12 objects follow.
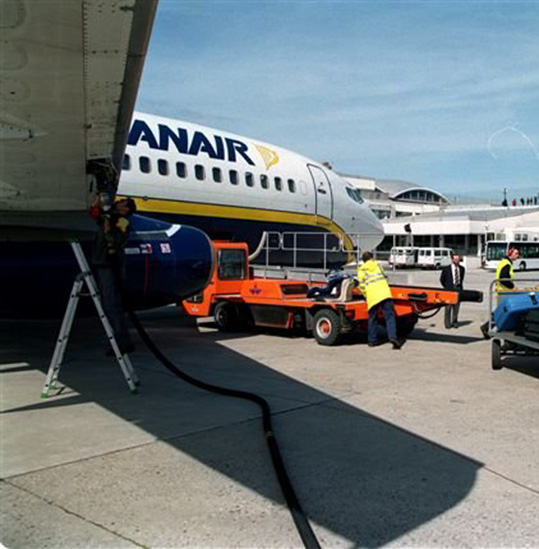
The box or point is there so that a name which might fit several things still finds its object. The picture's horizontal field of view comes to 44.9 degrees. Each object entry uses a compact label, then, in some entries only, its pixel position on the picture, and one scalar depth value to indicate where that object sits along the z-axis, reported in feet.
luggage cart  27.14
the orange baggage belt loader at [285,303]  36.55
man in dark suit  49.85
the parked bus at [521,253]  160.07
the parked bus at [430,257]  175.01
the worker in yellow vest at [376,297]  35.76
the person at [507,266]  43.06
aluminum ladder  23.47
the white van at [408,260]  164.64
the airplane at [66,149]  11.84
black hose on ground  12.26
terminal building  213.05
